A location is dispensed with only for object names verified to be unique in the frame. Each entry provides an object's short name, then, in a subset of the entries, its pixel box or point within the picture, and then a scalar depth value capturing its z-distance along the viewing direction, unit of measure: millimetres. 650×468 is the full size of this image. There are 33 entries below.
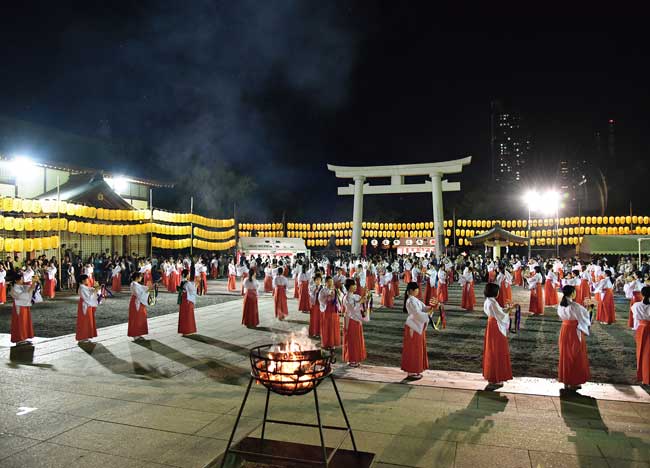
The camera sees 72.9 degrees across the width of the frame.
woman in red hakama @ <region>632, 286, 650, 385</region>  6289
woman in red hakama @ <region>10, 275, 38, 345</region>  8609
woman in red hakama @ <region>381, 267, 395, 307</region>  15484
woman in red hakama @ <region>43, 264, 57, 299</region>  16734
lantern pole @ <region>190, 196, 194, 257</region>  26922
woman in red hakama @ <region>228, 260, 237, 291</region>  20688
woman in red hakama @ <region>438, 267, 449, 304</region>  15398
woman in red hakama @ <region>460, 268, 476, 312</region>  14383
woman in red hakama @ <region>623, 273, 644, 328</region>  11422
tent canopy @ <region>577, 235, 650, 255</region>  24109
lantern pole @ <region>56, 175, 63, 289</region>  18297
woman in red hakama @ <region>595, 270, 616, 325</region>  11891
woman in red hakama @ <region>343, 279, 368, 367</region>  7410
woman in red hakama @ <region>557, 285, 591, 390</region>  6023
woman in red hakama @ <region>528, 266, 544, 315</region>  12828
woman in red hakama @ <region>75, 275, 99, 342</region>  8930
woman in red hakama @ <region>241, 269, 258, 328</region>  11172
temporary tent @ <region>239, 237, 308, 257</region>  31516
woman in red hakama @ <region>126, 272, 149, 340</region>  9297
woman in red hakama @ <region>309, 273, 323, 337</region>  10125
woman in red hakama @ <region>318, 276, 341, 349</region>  8625
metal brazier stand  3312
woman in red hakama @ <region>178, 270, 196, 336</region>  9727
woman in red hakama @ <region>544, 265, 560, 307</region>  15812
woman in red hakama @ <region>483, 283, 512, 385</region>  6234
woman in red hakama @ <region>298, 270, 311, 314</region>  13891
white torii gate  34750
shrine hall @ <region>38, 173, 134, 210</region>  20812
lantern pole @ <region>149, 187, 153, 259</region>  23961
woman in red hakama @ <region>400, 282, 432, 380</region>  6602
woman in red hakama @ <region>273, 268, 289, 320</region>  12188
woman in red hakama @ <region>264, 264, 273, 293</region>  19562
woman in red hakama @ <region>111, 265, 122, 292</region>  18562
